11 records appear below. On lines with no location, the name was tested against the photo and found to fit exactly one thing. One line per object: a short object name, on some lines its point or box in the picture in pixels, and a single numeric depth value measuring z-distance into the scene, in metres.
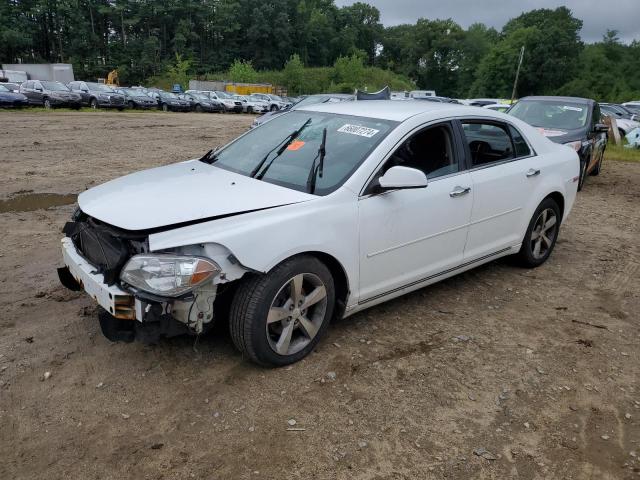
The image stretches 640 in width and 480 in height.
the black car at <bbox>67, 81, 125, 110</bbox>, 29.34
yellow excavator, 59.50
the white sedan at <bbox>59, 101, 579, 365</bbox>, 2.88
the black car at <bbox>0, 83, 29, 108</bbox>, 24.84
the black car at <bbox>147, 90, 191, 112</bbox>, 33.47
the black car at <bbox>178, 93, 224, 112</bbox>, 34.97
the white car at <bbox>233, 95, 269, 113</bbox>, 36.78
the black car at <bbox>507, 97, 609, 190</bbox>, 9.22
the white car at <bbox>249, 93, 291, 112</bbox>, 38.25
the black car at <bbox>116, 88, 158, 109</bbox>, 31.51
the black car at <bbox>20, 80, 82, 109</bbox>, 27.29
